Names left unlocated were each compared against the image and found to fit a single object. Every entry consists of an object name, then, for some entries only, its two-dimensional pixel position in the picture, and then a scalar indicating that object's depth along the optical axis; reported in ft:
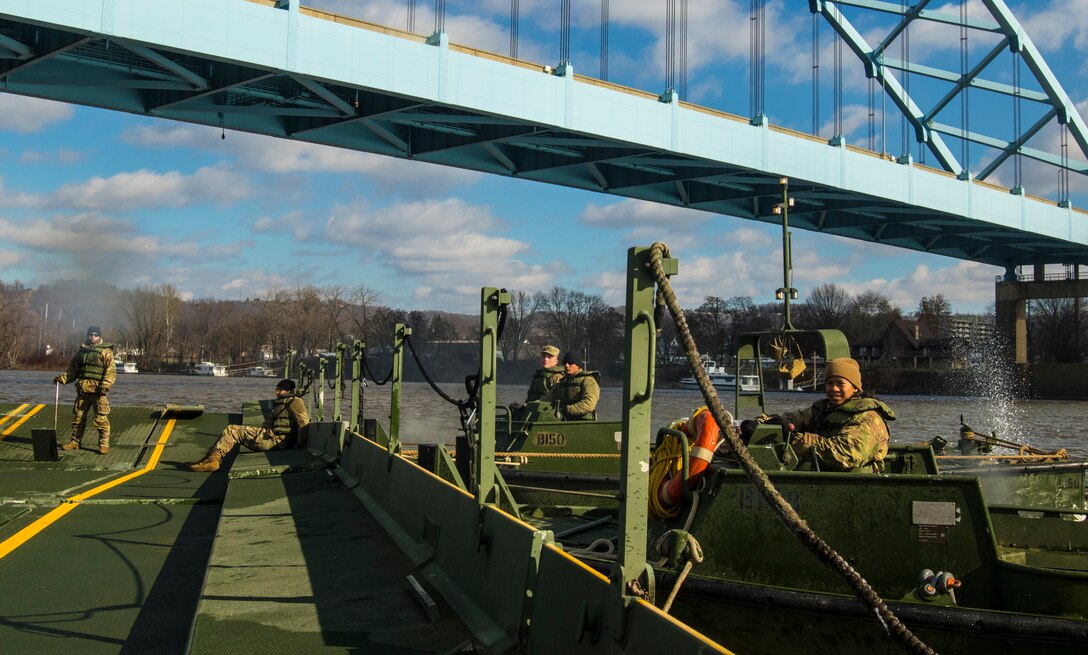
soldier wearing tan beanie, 18.66
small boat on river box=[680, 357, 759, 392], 252.75
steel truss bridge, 82.58
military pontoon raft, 12.66
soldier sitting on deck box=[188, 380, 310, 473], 37.96
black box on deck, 37.50
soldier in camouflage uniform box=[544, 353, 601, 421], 40.70
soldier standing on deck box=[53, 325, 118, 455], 41.24
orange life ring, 17.93
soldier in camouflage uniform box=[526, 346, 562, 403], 44.14
